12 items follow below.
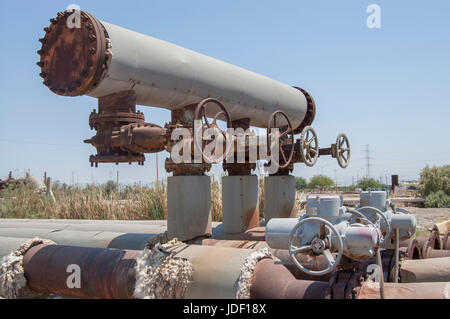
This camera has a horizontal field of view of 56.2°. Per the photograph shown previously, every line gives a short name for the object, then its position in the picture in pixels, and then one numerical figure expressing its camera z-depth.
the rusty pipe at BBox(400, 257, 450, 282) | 3.34
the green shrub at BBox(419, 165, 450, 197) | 15.48
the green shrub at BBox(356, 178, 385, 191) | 24.10
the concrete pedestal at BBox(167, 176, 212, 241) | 4.50
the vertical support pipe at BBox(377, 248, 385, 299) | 2.21
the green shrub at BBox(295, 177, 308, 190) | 36.99
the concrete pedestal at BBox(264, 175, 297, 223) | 6.24
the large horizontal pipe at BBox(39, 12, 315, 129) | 3.89
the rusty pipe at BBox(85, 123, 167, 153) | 3.96
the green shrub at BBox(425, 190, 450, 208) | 13.76
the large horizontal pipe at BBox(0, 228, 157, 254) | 4.33
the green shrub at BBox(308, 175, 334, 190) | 32.44
